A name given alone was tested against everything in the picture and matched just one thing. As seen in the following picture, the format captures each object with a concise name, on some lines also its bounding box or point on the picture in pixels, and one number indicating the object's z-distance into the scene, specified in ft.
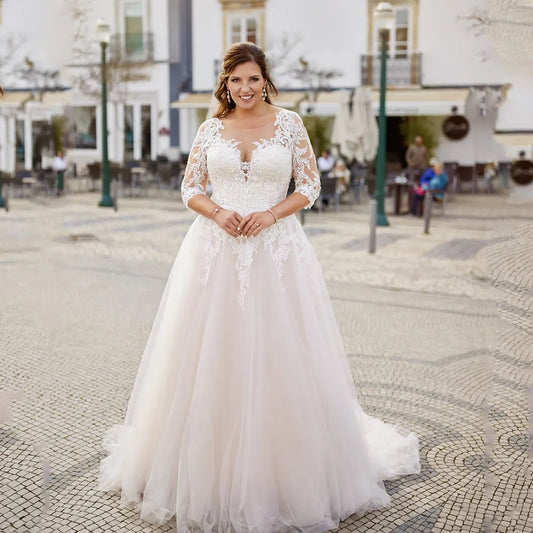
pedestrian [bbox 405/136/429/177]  53.98
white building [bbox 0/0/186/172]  28.73
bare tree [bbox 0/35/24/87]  30.40
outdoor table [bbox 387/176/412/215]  44.01
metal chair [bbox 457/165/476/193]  57.88
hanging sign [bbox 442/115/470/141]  63.62
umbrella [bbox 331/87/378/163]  51.16
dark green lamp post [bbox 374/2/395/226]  36.88
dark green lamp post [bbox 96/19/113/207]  47.50
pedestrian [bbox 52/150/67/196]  52.24
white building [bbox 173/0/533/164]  60.90
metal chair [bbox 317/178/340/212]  45.44
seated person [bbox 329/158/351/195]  49.83
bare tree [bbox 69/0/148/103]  46.58
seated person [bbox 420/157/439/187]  43.14
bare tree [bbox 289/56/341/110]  64.13
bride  8.64
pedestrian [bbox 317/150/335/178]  51.06
